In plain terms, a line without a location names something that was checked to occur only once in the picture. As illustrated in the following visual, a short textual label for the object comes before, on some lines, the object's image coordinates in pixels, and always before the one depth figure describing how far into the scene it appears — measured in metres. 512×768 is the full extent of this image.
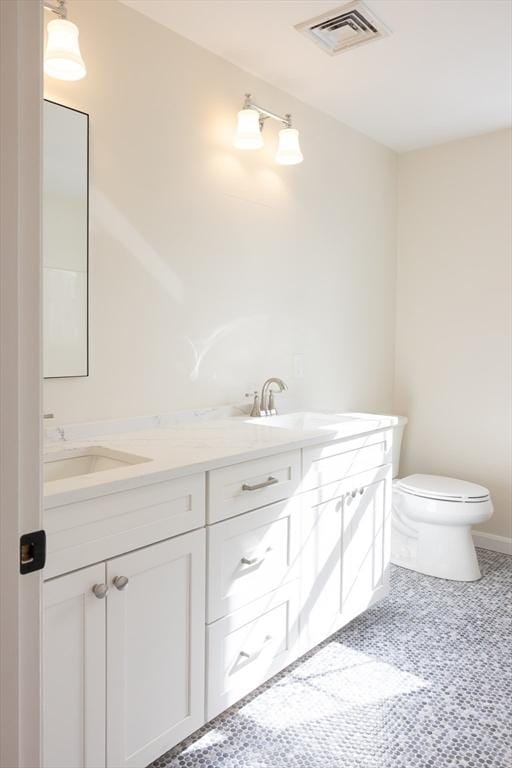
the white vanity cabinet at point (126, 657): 1.24
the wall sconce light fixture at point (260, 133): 2.30
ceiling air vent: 2.04
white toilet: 2.79
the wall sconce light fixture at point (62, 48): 1.64
